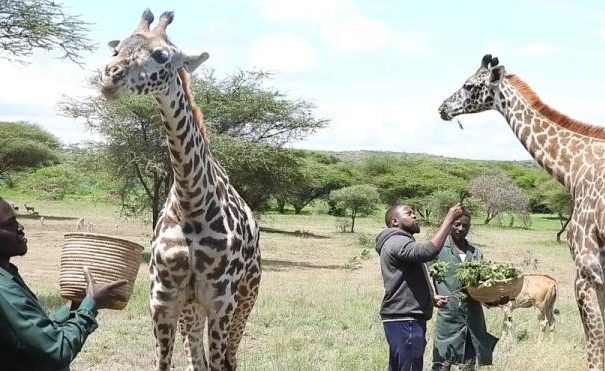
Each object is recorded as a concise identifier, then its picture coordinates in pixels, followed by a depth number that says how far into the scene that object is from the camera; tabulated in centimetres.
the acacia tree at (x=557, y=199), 4103
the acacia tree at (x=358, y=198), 4566
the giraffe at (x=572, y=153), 681
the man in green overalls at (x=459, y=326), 743
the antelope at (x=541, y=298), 1139
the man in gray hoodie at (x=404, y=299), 634
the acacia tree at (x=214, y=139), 2353
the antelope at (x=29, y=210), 3971
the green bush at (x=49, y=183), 5388
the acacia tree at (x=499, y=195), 4612
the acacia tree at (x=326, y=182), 5450
